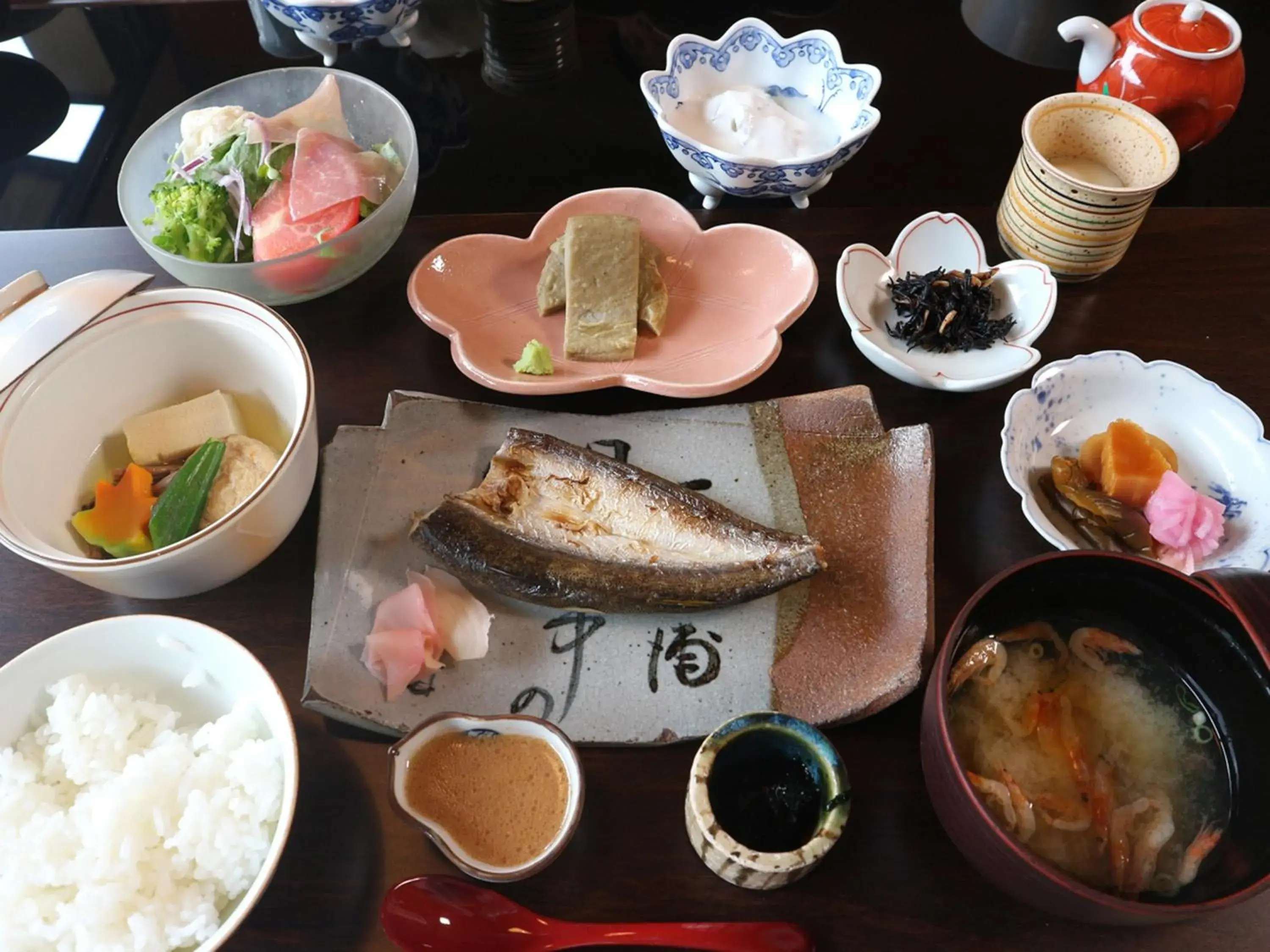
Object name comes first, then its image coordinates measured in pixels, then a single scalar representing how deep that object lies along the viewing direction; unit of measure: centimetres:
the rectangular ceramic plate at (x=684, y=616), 37
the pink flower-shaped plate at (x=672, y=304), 46
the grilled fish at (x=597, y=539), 38
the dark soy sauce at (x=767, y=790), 31
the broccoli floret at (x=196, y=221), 47
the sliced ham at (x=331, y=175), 47
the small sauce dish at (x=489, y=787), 32
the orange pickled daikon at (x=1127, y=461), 40
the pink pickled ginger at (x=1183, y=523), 39
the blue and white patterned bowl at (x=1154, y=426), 40
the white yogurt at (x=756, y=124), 51
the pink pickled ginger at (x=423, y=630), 37
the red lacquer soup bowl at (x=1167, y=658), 27
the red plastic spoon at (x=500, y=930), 31
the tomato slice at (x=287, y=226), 47
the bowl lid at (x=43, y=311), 35
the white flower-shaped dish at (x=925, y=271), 45
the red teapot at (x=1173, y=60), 49
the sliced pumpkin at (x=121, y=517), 39
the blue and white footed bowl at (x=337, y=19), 55
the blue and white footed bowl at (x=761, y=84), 50
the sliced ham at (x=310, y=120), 49
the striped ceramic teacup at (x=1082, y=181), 46
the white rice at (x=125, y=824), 29
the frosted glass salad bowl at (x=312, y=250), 45
